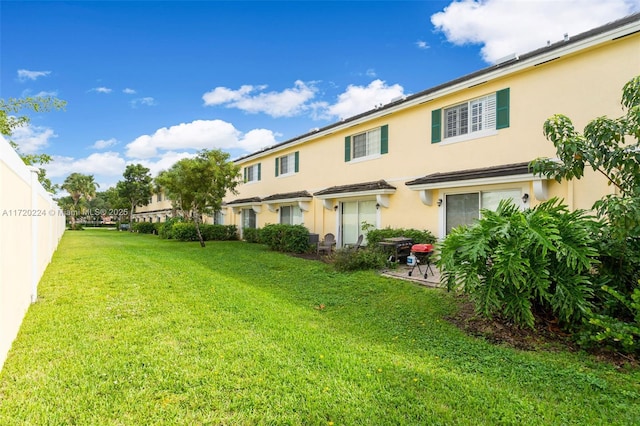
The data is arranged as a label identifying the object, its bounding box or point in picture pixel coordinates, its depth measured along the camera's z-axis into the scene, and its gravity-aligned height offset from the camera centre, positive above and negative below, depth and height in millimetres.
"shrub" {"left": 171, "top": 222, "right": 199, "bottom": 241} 23828 -1180
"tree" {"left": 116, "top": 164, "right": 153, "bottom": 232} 40469 +3847
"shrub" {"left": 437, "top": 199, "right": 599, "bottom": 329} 4547 -674
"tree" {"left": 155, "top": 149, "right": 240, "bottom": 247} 18938 +2230
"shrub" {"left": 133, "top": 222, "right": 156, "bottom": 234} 36188 -1337
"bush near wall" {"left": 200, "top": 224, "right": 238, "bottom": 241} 24094 -1205
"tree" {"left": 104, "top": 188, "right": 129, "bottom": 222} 43181 +1409
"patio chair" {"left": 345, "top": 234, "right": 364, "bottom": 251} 11642 -1083
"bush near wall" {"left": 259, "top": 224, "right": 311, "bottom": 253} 15680 -1093
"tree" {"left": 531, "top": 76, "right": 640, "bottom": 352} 4211 +156
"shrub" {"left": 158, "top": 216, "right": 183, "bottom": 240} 26219 -1084
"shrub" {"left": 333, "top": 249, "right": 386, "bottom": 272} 10359 -1414
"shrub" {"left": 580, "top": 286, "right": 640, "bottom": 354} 4012 -1411
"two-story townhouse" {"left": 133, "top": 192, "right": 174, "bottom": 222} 40469 +738
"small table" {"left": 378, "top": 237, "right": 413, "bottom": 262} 10727 -1011
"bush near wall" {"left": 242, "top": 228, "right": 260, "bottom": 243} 21109 -1251
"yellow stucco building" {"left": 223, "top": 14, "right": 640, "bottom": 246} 8117 +2599
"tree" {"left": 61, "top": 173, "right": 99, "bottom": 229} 52156 +4677
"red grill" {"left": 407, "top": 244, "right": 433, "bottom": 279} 9445 -1276
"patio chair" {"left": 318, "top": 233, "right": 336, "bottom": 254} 14580 -1245
